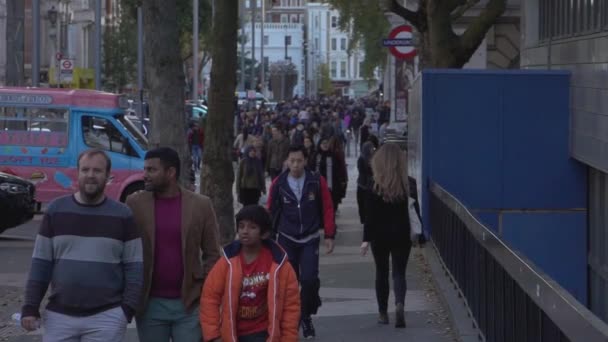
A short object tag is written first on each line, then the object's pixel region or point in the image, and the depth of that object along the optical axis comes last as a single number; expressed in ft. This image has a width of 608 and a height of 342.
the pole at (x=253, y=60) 203.67
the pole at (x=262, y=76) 256.11
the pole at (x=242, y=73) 186.19
